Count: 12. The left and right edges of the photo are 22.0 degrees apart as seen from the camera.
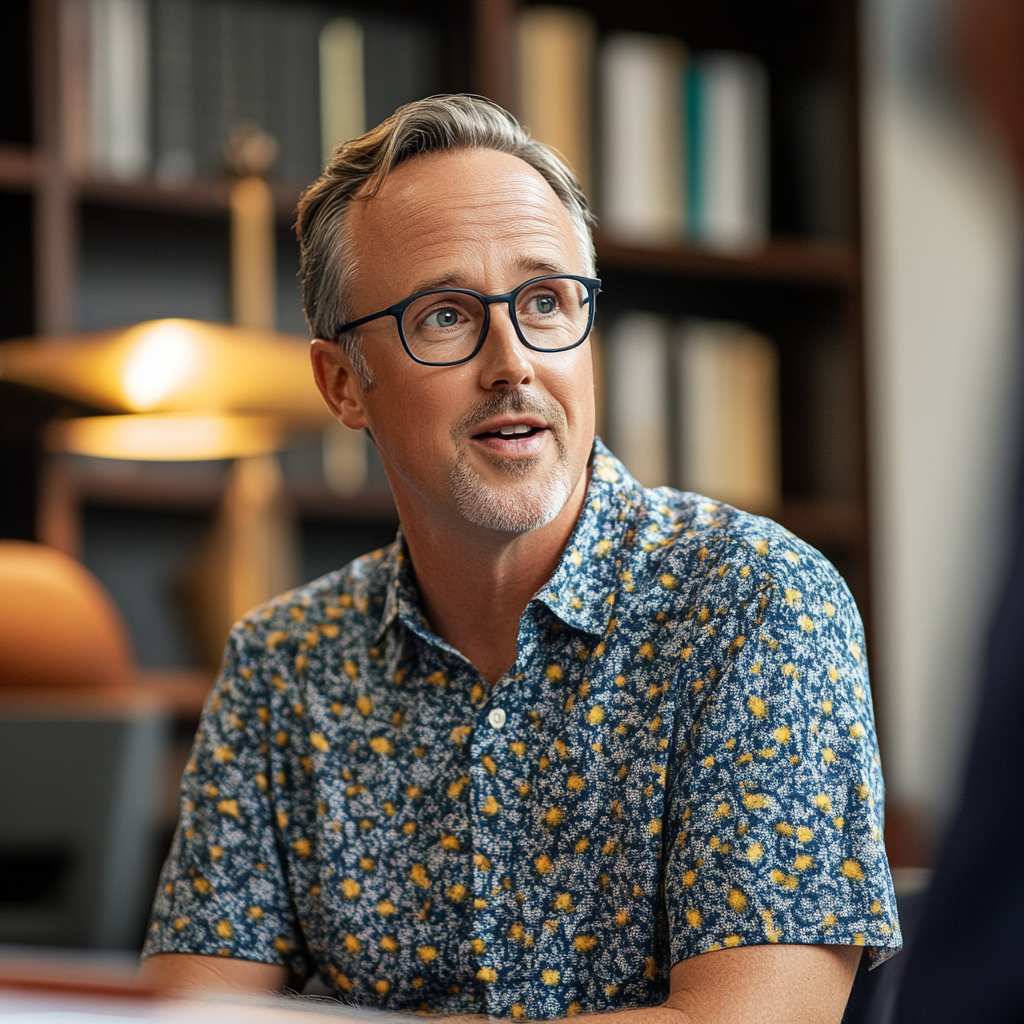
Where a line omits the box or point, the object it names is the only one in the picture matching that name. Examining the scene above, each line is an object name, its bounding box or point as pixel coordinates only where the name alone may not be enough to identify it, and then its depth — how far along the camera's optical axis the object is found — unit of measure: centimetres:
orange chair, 322
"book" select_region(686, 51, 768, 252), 514
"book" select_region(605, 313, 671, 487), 500
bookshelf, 450
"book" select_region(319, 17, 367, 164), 493
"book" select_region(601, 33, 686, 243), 499
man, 184
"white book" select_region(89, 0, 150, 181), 459
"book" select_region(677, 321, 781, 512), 508
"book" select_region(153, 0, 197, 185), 469
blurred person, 66
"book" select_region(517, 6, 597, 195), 491
